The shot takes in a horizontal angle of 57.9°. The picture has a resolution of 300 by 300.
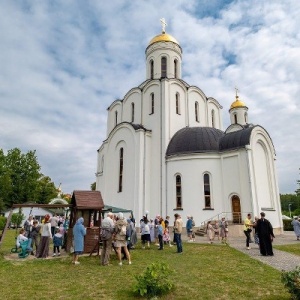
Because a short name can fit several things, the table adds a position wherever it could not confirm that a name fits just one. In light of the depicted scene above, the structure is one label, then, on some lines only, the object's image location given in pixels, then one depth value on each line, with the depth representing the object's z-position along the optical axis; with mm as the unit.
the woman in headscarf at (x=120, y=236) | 9062
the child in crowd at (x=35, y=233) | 11781
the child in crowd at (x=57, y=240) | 10906
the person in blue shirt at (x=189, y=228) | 15781
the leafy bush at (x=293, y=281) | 4766
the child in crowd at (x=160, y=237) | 12338
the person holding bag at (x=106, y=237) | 8930
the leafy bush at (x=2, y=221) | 27594
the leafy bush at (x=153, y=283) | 5488
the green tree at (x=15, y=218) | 30748
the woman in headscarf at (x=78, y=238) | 9093
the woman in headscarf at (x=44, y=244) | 10609
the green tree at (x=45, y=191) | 38781
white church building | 20203
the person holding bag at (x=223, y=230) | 15287
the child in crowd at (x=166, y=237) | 14055
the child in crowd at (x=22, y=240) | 10840
